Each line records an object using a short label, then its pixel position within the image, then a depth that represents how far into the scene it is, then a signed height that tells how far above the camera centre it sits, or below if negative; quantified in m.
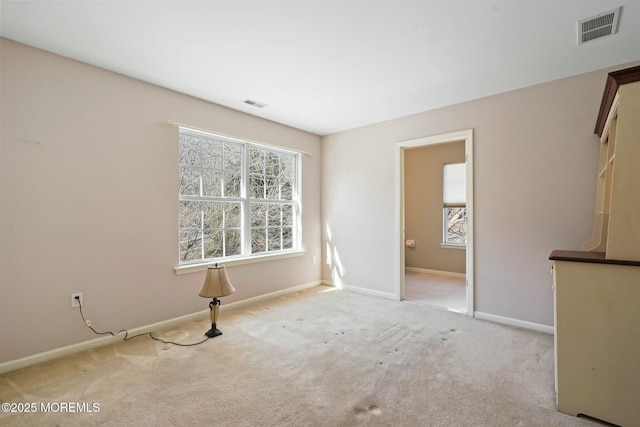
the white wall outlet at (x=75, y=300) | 2.54 -0.76
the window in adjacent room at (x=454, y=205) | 5.58 +0.13
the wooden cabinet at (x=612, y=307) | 1.62 -0.56
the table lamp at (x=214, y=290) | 2.88 -0.77
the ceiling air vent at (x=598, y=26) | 1.97 +1.31
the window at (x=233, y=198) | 3.41 +0.18
